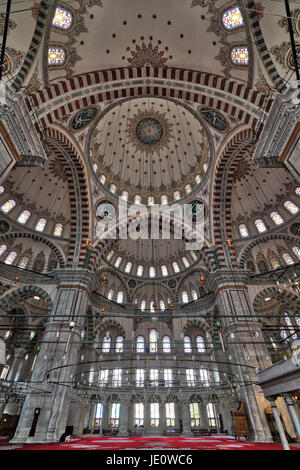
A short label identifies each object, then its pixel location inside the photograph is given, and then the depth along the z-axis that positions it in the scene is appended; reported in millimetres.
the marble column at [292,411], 5570
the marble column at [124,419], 15289
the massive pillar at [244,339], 9602
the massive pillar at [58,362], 9398
